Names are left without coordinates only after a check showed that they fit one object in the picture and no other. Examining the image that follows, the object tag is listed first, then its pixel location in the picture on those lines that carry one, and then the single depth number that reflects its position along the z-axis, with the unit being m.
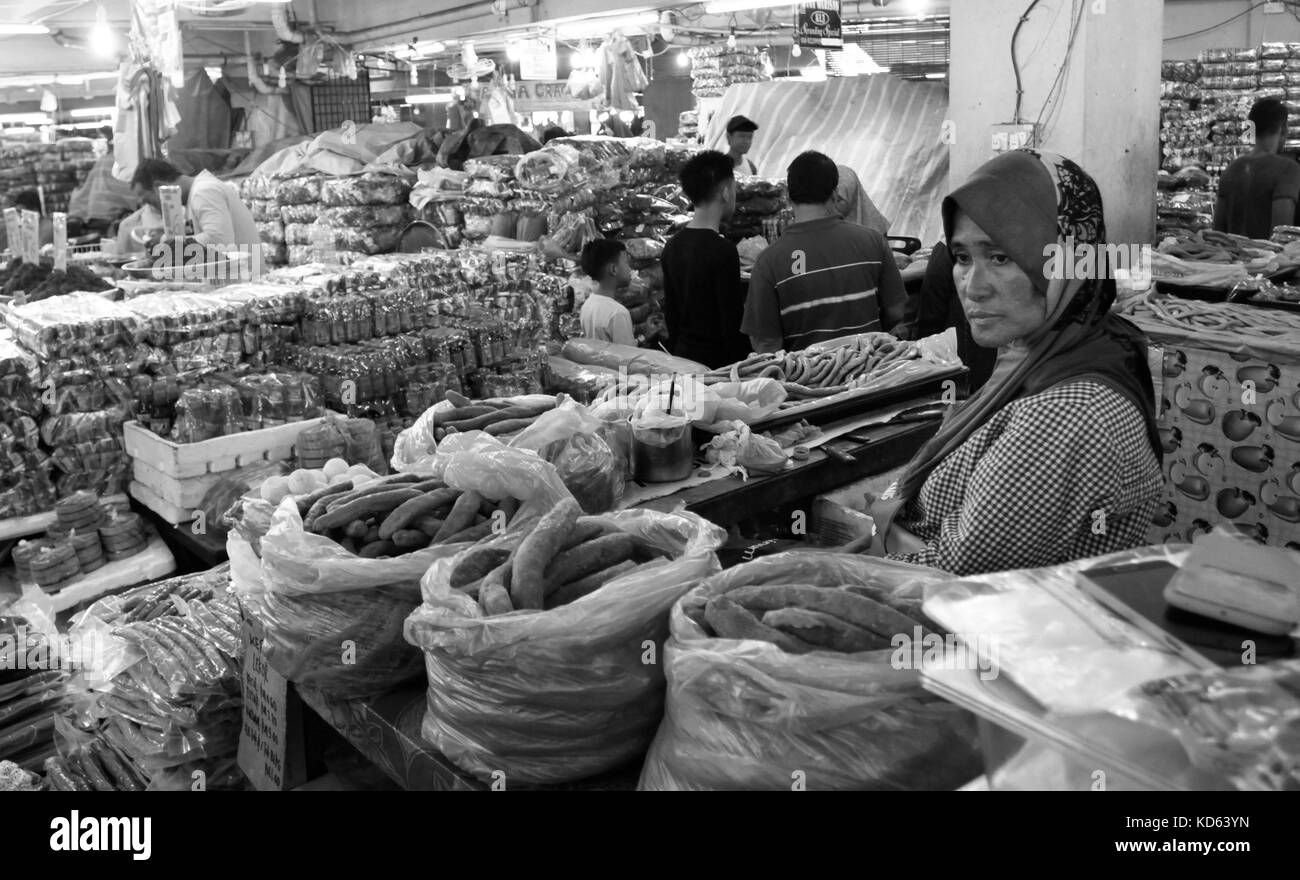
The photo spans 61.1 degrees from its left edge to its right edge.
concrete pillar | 5.48
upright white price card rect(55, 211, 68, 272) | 6.03
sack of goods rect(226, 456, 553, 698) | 2.19
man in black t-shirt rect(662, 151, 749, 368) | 5.93
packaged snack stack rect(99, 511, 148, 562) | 4.75
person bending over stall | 7.72
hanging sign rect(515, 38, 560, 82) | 11.80
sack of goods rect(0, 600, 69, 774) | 3.25
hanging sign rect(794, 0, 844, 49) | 9.16
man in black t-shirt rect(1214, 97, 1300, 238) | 8.04
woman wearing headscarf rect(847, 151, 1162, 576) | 2.12
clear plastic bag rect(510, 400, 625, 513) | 2.87
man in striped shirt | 5.14
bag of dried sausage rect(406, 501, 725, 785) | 1.76
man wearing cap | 9.81
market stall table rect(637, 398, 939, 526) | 3.20
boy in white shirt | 6.58
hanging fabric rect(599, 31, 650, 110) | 11.12
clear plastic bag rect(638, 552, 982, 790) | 1.47
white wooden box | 4.58
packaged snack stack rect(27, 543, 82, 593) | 4.50
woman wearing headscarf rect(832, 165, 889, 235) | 8.80
